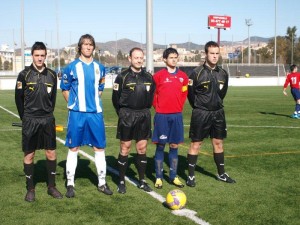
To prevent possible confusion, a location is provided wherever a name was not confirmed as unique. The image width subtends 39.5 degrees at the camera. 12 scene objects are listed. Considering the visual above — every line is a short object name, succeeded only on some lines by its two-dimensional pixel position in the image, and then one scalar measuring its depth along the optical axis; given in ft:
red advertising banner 173.37
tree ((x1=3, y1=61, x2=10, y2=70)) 204.60
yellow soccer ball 17.57
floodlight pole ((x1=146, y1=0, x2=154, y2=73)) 49.85
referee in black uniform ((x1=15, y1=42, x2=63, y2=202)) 18.93
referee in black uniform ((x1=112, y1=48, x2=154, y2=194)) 19.93
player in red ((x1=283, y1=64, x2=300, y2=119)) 51.75
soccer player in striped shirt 19.16
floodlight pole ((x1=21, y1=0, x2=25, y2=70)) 117.67
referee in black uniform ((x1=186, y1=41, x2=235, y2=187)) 21.20
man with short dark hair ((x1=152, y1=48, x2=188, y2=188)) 20.83
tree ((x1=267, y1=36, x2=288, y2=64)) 272.51
